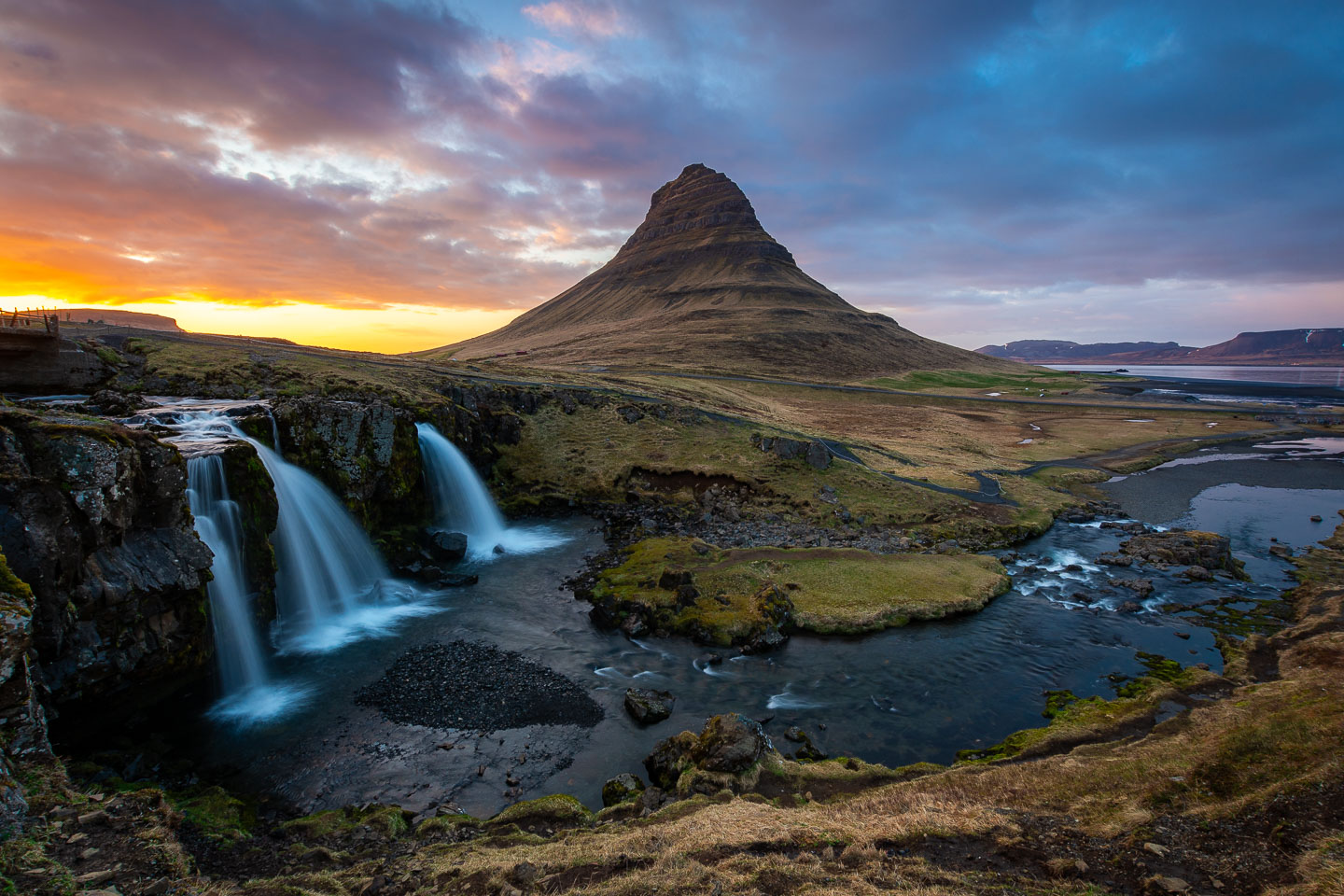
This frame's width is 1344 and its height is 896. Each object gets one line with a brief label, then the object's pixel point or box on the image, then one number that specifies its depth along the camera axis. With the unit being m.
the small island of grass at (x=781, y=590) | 30.17
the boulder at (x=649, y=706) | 22.55
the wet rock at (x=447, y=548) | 39.31
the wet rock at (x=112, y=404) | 33.66
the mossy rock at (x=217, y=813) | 15.60
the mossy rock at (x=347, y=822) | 16.08
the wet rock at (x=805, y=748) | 20.50
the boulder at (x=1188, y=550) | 38.12
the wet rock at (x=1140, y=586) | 34.50
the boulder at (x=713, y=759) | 17.64
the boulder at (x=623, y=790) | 18.02
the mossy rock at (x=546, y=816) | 16.48
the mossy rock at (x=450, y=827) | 15.89
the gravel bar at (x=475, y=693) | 22.42
